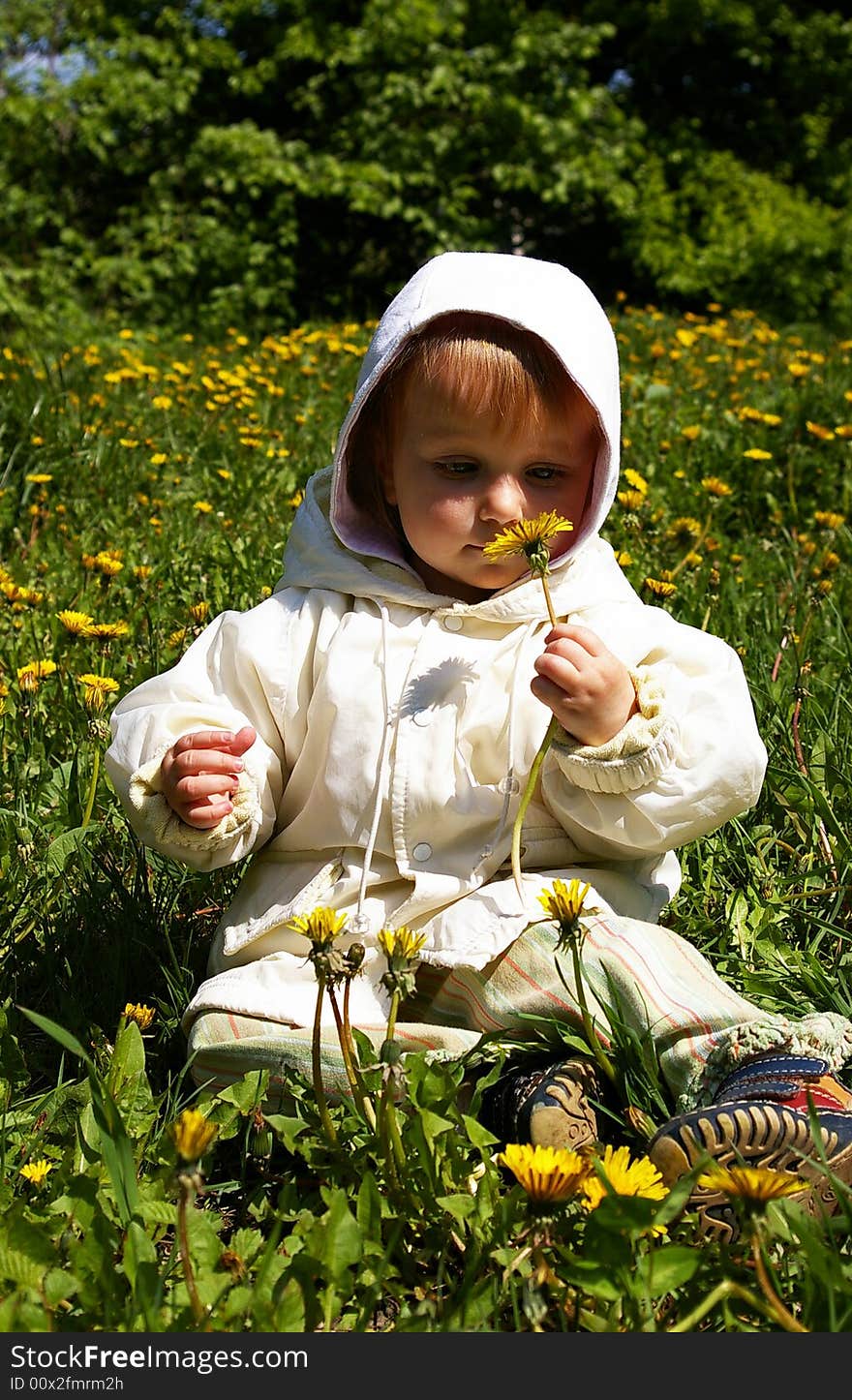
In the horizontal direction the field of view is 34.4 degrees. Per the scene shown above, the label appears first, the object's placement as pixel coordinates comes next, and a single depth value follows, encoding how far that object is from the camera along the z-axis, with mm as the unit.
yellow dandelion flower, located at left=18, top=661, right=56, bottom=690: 2373
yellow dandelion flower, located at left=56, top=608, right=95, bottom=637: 2309
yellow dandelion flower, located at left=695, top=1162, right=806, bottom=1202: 1107
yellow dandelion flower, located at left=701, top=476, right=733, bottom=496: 3203
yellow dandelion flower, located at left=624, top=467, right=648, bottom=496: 3014
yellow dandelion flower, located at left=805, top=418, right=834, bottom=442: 3823
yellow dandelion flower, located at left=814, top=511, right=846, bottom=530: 3150
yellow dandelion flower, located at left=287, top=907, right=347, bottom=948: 1293
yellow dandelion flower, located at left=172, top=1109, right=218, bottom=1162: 1109
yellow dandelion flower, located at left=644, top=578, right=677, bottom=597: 2346
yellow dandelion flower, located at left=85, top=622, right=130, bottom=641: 2318
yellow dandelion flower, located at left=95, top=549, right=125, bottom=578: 2619
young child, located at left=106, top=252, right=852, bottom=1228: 1658
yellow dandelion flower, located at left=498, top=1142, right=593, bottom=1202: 1165
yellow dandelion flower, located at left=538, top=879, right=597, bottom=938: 1377
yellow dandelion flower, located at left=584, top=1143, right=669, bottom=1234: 1232
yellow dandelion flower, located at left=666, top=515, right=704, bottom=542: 2885
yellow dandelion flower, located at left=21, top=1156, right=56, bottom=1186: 1459
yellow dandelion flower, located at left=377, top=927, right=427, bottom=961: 1324
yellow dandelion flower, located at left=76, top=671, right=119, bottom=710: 2215
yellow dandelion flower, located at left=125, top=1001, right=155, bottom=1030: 1753
